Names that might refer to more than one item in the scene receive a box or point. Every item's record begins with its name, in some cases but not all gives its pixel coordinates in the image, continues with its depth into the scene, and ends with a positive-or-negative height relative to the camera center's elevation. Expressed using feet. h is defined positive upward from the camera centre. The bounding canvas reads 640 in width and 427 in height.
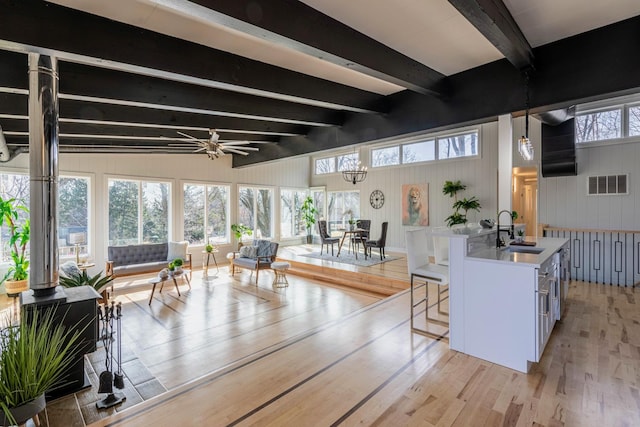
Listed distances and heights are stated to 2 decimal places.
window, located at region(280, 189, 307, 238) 34.86 +0.04
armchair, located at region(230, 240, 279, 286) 21.89 -3.11
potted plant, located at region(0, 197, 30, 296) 16.77 -1.84
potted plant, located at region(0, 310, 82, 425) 5.59 -3.01
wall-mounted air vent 19.03 +1.68
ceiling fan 15.23 +3.56
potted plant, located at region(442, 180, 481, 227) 24.71 +0.67
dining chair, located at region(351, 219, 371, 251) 26.73 -1.40
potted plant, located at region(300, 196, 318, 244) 36.17 +0.03
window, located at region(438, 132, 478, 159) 25.67 +5.67
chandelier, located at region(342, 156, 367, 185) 26.18 +3.76
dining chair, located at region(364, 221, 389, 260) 24.64 -2.31
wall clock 31.60 +1.43
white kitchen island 8.18 -2.50
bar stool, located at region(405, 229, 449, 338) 10.62 -2.03
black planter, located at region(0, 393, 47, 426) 5.58 -3.59
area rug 24.10 -3.75
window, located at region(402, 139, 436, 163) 28.09 +5.67
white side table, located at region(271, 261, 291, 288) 20.94 -4.43
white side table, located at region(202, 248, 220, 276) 25.28 -4.16
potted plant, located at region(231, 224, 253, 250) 28.68 -1.62
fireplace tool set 7.93 -4.48
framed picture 28.30 +0.79
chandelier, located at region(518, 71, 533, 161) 9.41 +2.31
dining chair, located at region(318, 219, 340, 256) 27.32 -2.01
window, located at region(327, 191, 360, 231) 34.40 +0.67
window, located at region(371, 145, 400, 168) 30.55 +5.69
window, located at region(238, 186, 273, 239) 30.83 +0.38
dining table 26.09 -1.58
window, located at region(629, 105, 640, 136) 18.63 +5.44
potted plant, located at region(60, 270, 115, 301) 10.41 -2.33
